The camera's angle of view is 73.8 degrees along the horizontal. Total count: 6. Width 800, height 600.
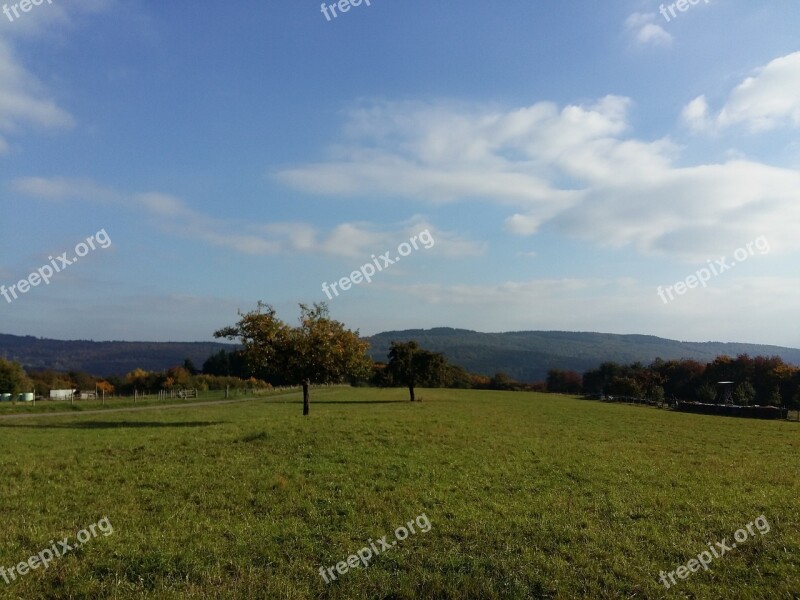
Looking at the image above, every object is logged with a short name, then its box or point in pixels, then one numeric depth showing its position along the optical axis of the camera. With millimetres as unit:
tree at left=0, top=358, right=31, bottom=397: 90250
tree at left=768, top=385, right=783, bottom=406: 107119
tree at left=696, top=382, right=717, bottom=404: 120688
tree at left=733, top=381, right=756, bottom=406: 115438
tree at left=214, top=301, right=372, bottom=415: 41281
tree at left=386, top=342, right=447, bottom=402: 77375
